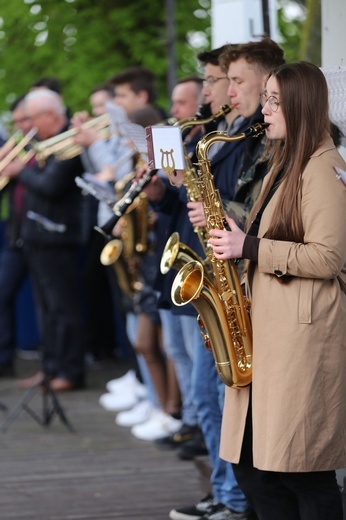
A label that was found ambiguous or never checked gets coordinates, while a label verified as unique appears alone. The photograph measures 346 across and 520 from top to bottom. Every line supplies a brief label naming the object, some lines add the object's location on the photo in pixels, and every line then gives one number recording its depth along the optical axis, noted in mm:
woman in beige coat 5767
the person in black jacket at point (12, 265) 13857
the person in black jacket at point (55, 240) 13118
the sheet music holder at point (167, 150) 6405
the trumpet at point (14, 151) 13530
